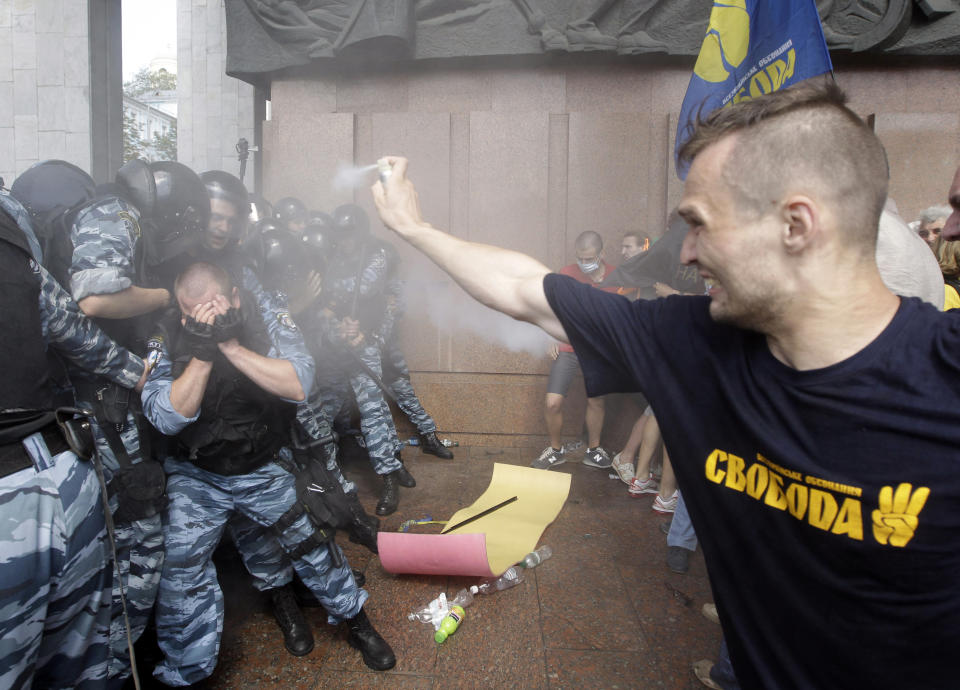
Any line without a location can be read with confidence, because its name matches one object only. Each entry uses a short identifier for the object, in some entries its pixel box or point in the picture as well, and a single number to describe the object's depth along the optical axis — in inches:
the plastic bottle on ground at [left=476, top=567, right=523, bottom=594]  139.4
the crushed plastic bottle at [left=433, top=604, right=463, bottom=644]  122.6
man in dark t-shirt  41.6
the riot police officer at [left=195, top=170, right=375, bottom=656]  119.2
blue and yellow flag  98.5
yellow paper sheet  145.6
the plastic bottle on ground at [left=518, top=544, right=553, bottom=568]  150.2
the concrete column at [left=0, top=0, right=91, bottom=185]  319.9
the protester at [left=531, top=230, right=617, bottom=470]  225.9
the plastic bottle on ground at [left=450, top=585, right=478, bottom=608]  133.3
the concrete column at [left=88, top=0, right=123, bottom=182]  326.0
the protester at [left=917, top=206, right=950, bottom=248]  176.2
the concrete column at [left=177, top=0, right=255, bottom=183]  452.4
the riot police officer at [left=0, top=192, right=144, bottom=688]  62.7
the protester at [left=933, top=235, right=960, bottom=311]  119.6
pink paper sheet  134.7
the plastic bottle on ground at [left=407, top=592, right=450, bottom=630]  128.6
